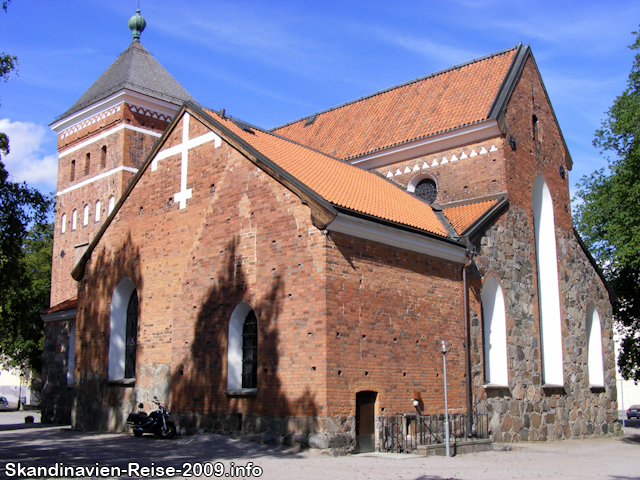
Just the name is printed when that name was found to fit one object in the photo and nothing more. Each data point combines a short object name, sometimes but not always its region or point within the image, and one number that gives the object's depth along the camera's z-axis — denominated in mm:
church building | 14500
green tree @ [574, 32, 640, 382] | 21578
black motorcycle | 16031
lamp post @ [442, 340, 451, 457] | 14344
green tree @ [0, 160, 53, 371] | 17422
